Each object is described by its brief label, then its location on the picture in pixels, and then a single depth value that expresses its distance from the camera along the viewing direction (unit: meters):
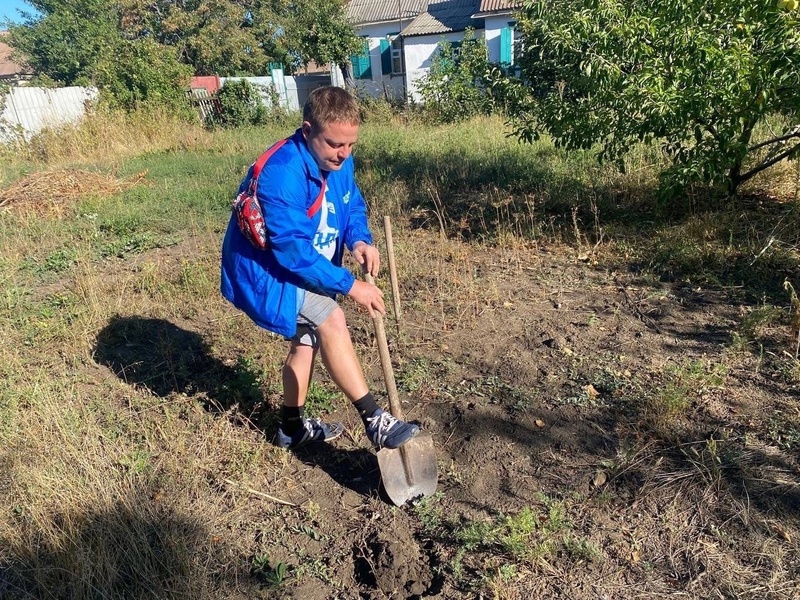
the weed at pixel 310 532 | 2.33
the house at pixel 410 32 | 20.47
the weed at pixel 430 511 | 2.33
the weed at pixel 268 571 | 2.11
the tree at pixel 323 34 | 22.16
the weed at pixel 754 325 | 3.17
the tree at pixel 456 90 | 13.33
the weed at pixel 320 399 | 3.11
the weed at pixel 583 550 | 2.06
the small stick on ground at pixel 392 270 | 3.66
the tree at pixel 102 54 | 13.77
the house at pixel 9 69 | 30.40
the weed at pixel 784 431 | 2.45
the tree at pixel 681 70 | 3.82
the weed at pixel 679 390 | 2.64
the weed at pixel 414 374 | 3.23
